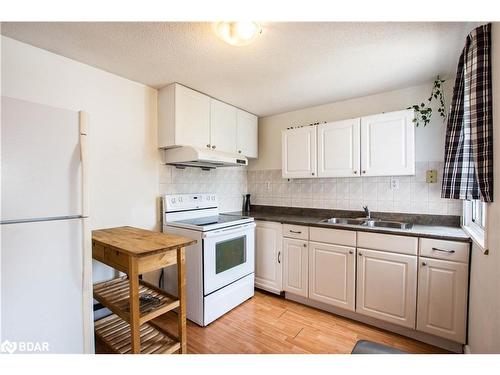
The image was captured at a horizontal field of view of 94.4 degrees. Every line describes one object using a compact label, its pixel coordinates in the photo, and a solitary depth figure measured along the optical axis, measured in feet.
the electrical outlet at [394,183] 7.63
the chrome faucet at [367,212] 7.90
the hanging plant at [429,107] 6.81
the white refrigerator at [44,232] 3.39
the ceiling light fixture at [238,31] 4.37
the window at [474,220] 4.99
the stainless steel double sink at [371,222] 7.22
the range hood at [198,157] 6.95
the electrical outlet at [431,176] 7.03
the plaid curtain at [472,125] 3.75
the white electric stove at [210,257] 6.57
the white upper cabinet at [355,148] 6.66
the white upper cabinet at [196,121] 7.13
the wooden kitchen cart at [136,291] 4.50
